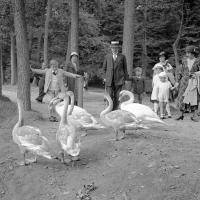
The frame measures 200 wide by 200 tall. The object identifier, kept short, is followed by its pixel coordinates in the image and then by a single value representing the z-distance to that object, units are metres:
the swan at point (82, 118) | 10.88
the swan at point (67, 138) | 9.02
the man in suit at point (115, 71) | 13.01
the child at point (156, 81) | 14.86
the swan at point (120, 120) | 10.18
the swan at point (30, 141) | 9.15
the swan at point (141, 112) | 10.73
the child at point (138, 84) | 17.12
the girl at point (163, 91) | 14.50
